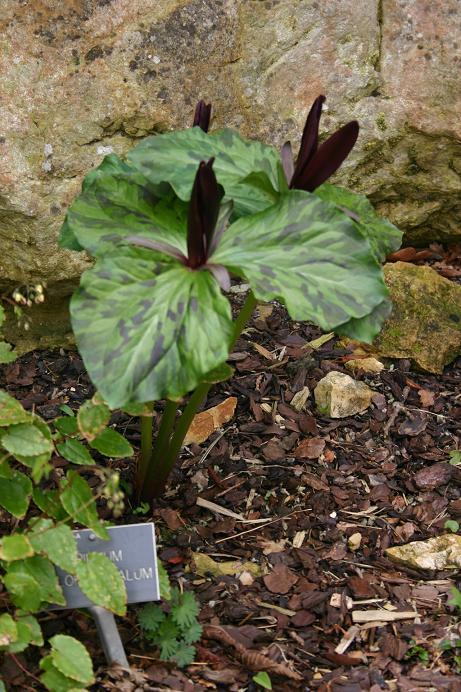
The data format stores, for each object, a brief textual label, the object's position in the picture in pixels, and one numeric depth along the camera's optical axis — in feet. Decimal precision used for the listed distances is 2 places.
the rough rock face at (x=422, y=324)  9.93
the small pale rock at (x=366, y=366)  9.77
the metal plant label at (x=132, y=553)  6.45
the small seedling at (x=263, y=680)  6.46
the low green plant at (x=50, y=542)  5.81
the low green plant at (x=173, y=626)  6.57
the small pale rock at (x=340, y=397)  9.21
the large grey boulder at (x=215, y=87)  8.80
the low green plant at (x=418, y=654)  6.87
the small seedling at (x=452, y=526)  8.09
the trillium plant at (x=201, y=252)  5.74
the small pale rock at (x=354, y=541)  7.90
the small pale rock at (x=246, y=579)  7.47
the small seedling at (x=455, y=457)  8.80
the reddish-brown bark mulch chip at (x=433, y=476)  8.56
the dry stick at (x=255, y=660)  6.55
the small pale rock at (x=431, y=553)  7.72
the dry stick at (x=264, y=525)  7.84
